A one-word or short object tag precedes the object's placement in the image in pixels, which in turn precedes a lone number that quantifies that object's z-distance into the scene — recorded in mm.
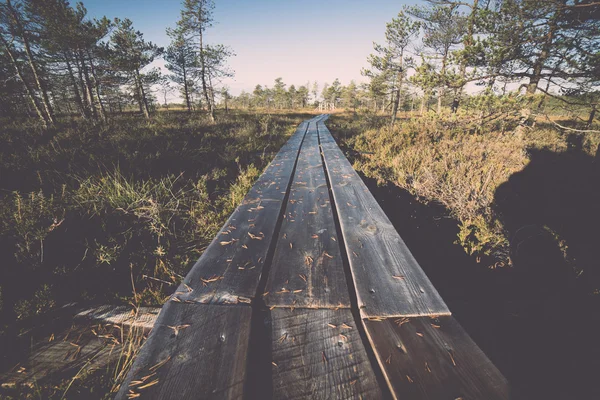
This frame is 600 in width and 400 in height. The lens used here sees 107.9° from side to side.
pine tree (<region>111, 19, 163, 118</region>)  17553
